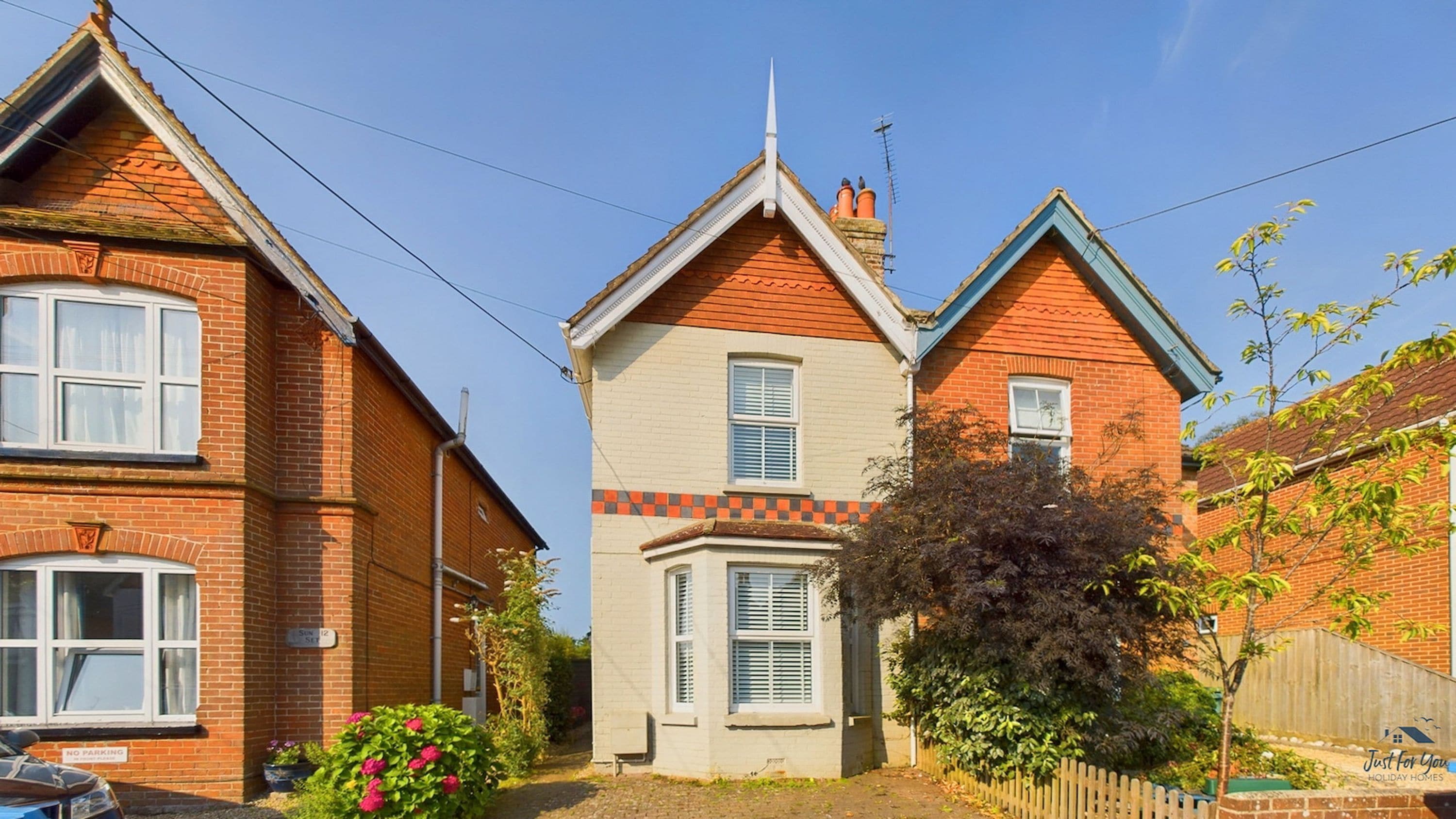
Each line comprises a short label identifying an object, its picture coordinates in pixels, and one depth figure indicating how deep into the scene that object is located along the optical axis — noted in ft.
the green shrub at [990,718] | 31.60
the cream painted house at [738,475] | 37.70
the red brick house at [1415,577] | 47.65
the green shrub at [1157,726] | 32.42
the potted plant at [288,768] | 32.89
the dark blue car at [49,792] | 21.67
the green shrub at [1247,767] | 34.37
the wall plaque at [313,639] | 35.45
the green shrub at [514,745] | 38.58
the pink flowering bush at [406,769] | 28.48
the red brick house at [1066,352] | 44.57
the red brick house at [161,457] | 31.89
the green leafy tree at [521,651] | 41.75
